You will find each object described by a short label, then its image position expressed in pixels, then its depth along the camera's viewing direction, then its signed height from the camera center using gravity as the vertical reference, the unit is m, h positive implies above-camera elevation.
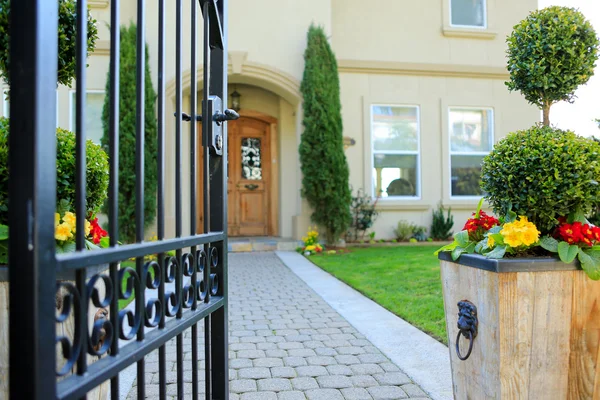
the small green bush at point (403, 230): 9.81 -0.54
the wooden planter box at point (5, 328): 1.42 -0.39
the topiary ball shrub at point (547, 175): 1.96 +0.13
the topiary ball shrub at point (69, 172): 1.60 +0.15
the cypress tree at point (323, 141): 8.77 +1.27
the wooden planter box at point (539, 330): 1.82 -0.51
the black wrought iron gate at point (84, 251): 0.79 -0.10
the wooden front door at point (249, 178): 10.38 +0.66
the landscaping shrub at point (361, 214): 9.46 -0.18
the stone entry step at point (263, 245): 8.95 -0.78
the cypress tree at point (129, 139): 7.85 +1.21
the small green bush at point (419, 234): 9.87 -0.63
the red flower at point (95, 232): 1.97 -0.11
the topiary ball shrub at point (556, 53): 2.21 +0.75
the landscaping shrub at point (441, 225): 9.85 -0.44
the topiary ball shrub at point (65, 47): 1.58 +0.61
